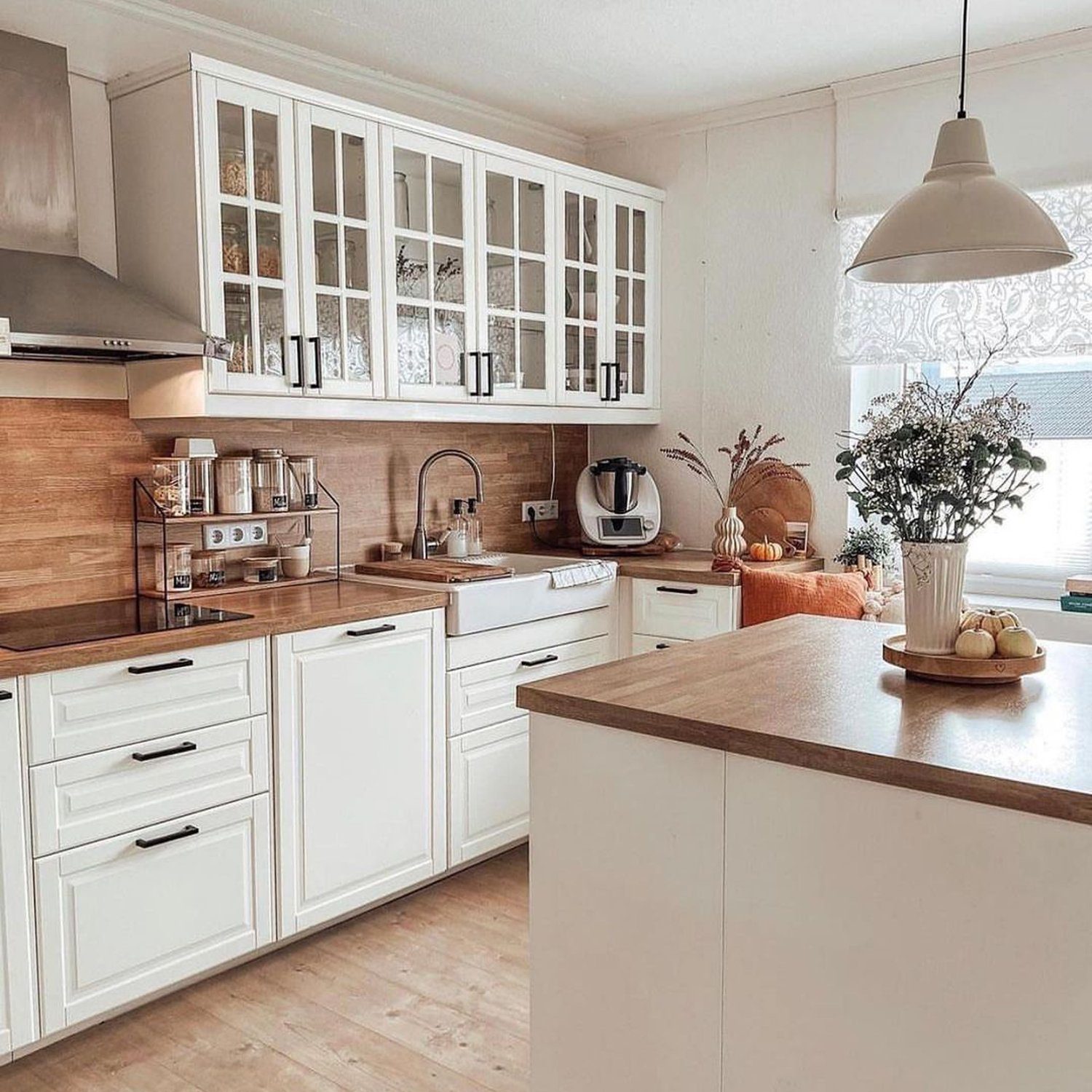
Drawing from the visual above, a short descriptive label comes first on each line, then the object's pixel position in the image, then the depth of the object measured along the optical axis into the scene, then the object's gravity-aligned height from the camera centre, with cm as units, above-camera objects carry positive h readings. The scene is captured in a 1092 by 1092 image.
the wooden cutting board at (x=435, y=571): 339 -30
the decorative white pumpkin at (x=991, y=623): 202 -27
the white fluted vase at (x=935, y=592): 199 -21
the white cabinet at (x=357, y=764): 288 -79
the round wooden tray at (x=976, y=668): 195 -34
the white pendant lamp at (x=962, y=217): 181 +42
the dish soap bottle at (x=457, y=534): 392 -21
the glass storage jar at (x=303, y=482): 345 -3
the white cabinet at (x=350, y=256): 290 +64
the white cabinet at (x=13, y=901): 231 -89
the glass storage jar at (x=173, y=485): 307 -3
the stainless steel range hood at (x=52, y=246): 260 +57
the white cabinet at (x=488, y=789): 336 -97
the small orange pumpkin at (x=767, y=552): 394 -28
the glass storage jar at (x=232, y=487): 321 -4
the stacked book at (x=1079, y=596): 341 -38
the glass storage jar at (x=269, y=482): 332 -2
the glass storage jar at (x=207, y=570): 321 -28
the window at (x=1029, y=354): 345 +39
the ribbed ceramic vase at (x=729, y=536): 391 -22
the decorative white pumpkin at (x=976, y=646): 198 -30
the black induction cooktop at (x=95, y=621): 250 -36
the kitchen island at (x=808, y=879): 145 -59
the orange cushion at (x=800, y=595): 352 -38
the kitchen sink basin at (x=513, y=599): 326 -39
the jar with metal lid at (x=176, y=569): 312 -26
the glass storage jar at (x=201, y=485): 315 -3
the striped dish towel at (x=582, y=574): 358 -33
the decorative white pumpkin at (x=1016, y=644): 197 -30
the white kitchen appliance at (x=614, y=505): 418 -12
